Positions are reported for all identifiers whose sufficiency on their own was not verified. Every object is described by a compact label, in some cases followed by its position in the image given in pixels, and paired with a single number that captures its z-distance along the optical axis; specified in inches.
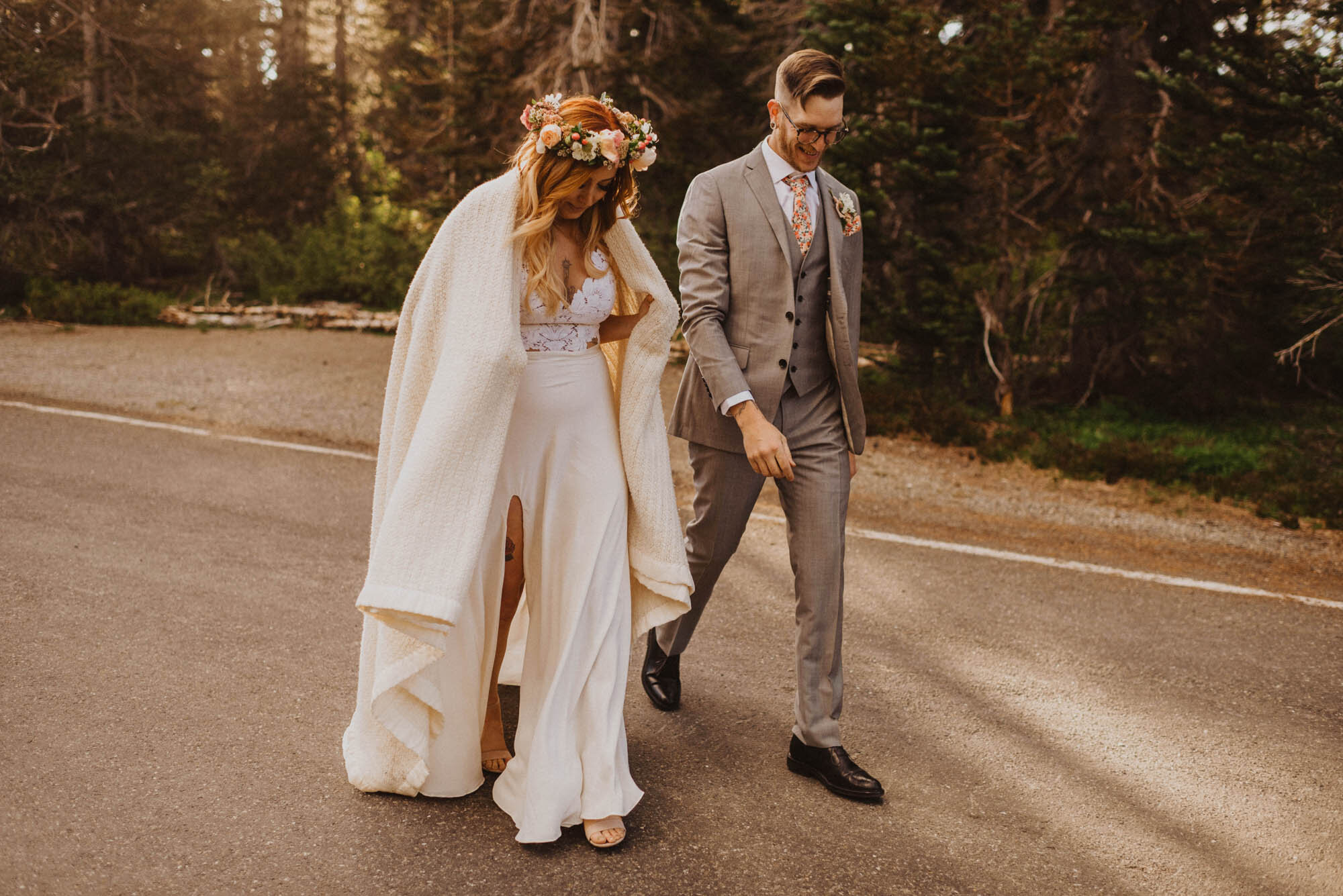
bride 132.0
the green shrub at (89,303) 674.2
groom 150.9
